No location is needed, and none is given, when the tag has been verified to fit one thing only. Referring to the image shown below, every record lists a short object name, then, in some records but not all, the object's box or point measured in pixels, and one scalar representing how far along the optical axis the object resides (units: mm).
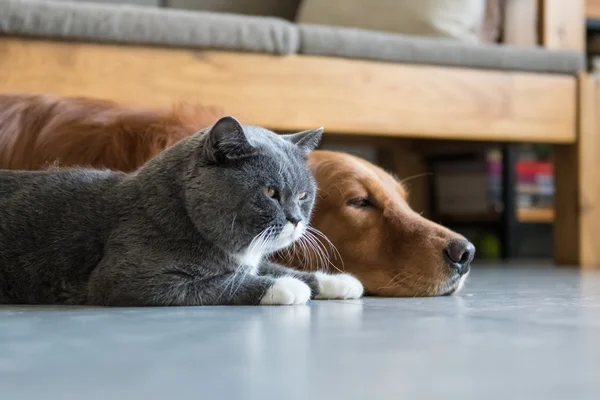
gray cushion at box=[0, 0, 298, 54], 2025
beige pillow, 2602
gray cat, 1185
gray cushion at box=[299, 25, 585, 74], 2299
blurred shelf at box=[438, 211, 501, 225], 3803
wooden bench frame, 2096
